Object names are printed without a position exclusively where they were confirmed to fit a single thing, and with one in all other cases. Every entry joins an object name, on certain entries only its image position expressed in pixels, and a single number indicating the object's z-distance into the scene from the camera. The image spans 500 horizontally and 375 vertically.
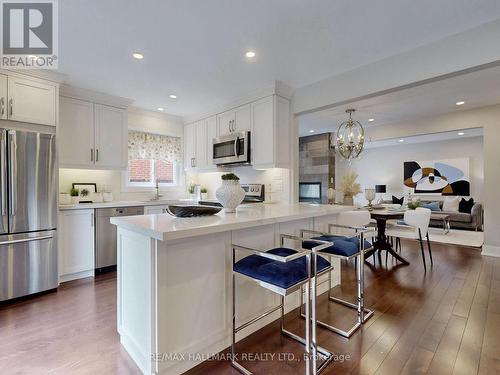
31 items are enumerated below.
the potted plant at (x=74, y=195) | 3.48
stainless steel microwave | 3.71
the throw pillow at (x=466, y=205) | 6.67
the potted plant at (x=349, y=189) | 4.06
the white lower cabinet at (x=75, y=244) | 3.06
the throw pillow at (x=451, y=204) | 6.88
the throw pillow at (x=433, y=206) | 6.97
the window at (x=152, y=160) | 4.35
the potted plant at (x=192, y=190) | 5.09
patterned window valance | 4.35
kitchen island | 1.44
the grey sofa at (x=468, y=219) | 6.30
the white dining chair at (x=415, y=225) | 3.61
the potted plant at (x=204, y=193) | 4.93
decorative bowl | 1.82
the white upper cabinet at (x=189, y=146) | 4.80
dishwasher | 3.30
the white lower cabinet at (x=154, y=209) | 3.79
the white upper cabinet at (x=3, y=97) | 2.58
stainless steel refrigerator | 2.50
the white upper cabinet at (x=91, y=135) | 3.32
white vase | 2.04
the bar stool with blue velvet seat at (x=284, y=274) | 1.39
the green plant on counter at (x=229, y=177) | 2.04
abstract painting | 7.15
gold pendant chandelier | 4.25
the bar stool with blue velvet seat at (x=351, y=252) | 1.98
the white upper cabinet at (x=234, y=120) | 3.77
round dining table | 3.72
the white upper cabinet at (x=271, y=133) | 3.41
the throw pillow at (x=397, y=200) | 7.85
